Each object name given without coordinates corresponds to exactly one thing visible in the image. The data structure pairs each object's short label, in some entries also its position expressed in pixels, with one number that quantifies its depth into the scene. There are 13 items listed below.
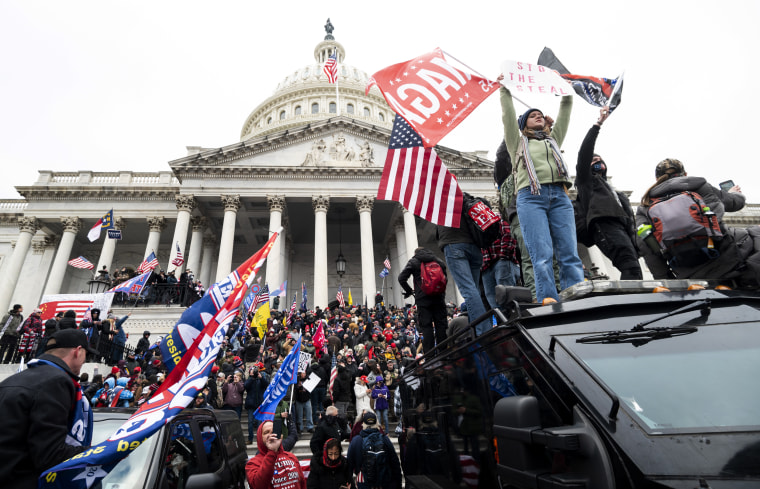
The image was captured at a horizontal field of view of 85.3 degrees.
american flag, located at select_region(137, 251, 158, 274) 19.77
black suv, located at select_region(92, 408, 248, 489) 3.24
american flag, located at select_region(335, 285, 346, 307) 24.16
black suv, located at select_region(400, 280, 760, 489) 1.56
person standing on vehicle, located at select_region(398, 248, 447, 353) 5.65
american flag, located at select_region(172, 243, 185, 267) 21.14
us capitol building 27.55
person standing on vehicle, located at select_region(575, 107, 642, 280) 4.72
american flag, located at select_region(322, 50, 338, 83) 26.89
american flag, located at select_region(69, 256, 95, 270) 21.41
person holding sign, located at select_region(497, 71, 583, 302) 4.17
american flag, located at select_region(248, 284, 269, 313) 19.03
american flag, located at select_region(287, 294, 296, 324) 20.77
